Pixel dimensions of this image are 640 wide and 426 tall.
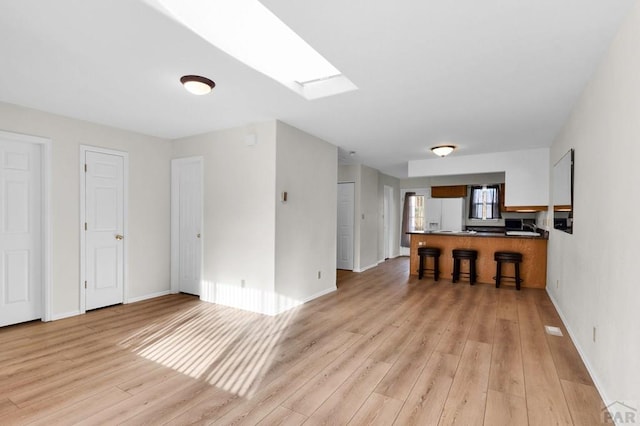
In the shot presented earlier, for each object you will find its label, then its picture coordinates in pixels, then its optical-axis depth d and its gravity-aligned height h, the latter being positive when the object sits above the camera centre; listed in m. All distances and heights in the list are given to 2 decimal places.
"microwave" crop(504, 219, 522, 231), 7.68 -0.31
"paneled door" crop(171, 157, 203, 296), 4.90 -0.24
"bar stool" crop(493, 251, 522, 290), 5.46 -0.85
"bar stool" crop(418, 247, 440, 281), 6.23 -0.95
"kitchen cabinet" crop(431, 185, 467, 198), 8.60 +0.54
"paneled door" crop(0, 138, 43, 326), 3.53 -0.31
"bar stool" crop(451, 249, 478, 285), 5.85 -0.93
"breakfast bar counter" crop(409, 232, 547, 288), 5.64 -0.73
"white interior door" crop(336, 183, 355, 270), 7.20 -0.34
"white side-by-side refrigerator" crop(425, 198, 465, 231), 8.72 -0.09
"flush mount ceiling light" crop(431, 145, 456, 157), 5.29 +1.03
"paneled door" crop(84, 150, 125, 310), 4.18 -0.30
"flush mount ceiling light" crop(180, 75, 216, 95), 2.75 +1.10
